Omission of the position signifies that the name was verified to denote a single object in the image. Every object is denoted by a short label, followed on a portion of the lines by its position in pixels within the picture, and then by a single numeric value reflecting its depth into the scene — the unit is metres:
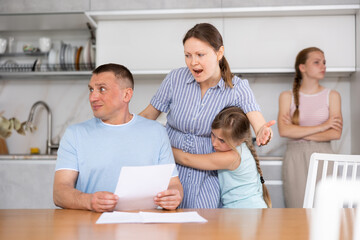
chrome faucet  3.53
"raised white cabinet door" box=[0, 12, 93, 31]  3.25
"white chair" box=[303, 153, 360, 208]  1.61
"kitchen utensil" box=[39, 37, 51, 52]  3.53
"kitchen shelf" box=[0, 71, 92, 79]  3.31
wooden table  1.02
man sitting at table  1.63
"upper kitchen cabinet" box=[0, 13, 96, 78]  3.34
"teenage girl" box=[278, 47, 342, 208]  2.88
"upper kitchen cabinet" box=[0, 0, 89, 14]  3.25
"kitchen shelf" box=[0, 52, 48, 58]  3.59
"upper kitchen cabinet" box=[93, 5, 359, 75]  3.18
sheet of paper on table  1.18
